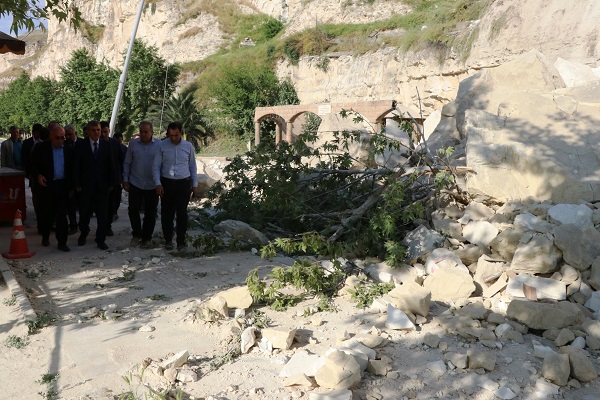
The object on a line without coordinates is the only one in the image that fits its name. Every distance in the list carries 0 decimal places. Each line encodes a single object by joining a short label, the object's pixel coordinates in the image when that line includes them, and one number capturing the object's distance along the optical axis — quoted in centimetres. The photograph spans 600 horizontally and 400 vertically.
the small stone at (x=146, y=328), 412
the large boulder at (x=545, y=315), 398
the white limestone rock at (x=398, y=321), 394
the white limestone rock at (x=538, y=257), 486
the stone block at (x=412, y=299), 414
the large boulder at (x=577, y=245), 479
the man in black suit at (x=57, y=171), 668
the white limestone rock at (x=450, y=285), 472
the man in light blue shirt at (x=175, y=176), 654
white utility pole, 1296
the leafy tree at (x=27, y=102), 4816
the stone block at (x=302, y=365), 324
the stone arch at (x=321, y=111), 1962
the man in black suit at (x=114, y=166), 704
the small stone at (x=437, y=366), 341
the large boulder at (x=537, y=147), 593
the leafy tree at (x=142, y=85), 3278
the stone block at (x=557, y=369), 329
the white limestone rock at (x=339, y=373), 308
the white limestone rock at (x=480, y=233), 556
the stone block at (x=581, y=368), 334
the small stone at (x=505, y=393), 316
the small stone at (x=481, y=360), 339
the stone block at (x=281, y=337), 372
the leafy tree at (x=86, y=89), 3612
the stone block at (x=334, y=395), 296
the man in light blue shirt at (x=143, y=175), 684
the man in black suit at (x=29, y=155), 741
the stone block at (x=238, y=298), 446
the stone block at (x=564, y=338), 379
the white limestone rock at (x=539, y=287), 459
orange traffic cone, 622
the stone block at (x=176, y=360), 342
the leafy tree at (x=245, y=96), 3145
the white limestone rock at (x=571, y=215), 534
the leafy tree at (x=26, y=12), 566
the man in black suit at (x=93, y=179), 674
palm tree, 3008
